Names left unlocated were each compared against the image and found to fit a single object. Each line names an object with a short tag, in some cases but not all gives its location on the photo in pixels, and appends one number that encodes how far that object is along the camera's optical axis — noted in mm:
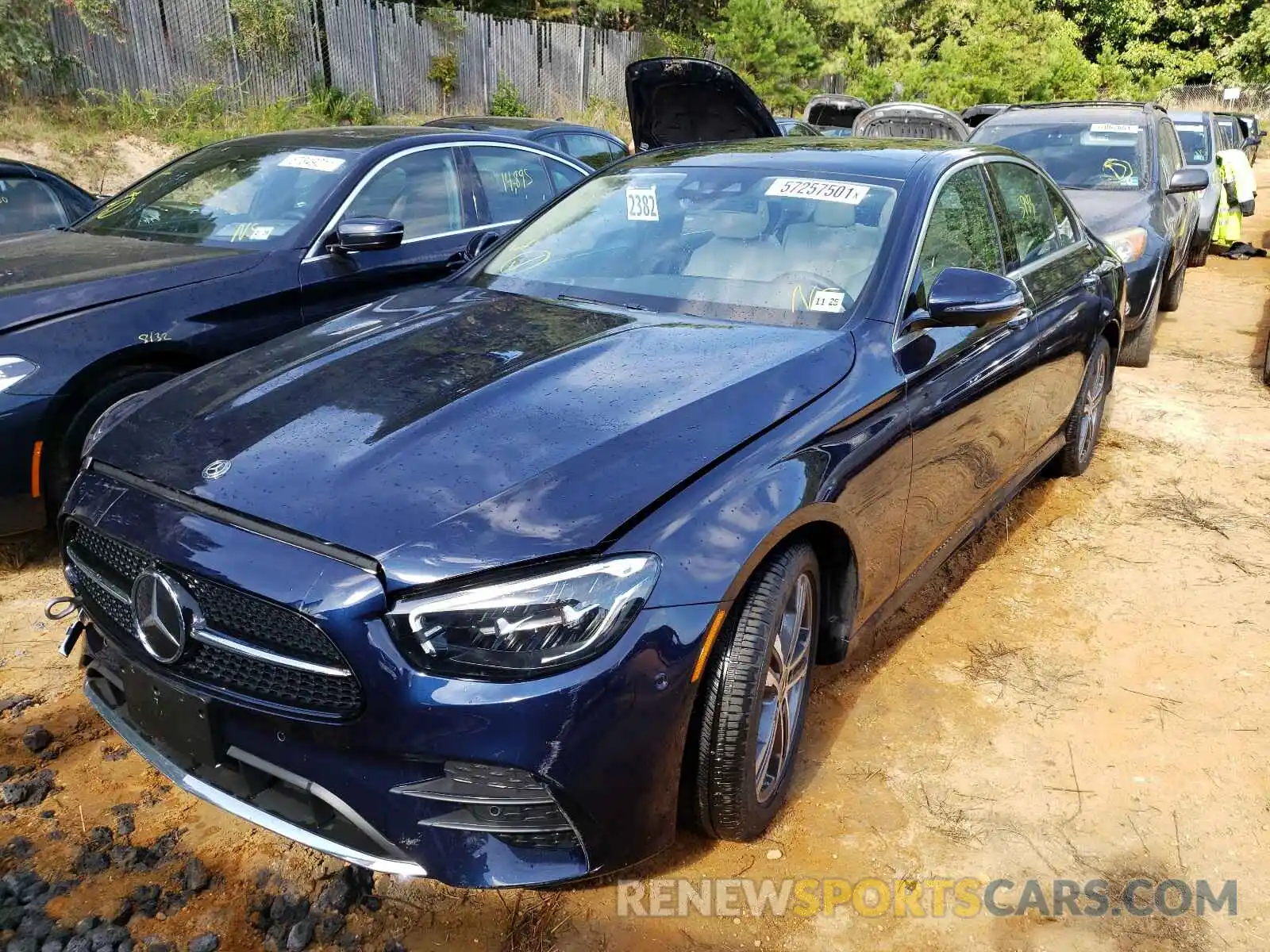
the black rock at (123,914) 2215
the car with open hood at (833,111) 15055
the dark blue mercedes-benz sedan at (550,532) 1914
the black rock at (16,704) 2984
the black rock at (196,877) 2318
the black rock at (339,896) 2273
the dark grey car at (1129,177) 6688
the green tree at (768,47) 25391
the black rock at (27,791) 2577
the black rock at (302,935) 2166
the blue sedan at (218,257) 3650
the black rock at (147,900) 2252
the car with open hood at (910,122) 10055
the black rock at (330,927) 2205
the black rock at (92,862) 2359
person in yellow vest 11852
